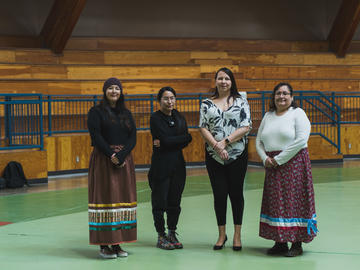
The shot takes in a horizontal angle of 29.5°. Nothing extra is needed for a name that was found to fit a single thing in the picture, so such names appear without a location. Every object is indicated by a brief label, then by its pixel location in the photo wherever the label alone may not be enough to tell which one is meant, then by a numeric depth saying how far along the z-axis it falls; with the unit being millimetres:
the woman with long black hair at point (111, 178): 6051
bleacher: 14867
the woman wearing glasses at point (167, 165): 6410
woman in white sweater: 5949
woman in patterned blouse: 6215
